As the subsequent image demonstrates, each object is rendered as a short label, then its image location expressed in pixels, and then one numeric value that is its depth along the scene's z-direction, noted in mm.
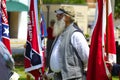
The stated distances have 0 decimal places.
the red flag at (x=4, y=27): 9601
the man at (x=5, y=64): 4583
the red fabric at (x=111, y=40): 7251
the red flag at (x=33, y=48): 9790
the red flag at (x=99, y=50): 7109
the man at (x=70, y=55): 7137
